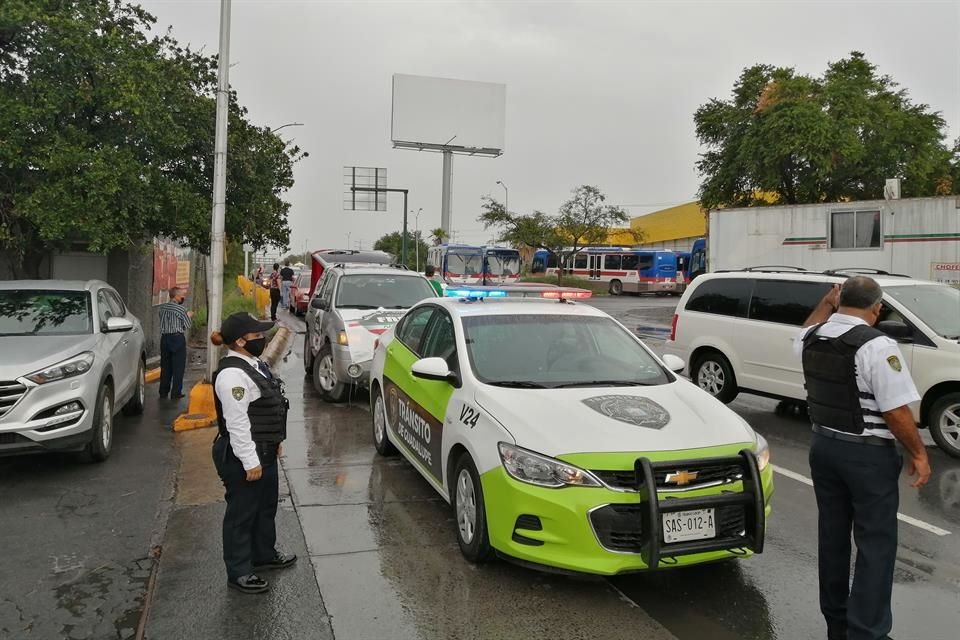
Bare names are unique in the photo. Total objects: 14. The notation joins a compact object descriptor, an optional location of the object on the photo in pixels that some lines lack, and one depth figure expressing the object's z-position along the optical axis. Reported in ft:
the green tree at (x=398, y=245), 278.03
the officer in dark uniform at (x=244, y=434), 13.11
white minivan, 24.57
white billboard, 176.35
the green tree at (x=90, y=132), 31.83
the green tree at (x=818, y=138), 98.68
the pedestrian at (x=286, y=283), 86.74
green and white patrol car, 12.75
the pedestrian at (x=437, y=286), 38.68
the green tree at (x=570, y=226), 157.89
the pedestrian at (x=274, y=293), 74.43
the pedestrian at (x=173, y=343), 32.12
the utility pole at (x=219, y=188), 31.09
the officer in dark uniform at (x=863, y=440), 10.89
